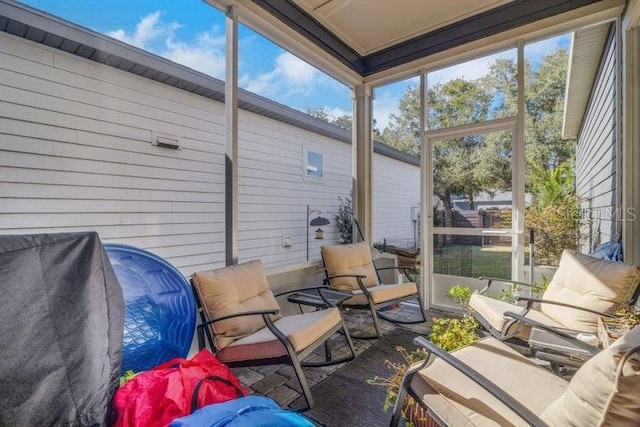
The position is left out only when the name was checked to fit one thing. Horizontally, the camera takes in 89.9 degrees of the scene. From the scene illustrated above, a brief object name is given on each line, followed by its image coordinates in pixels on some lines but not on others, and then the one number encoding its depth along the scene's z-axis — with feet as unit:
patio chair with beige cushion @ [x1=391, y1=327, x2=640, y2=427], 2.89
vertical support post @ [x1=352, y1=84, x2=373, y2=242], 14.85
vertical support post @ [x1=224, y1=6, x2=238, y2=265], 9.44
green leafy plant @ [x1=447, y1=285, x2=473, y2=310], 10.06
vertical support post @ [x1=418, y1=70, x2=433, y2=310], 13.16
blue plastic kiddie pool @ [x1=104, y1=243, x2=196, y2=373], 6.38
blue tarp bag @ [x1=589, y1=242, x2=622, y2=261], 8.77
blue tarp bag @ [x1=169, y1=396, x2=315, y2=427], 4.10
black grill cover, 4.00
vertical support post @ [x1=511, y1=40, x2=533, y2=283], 11.09
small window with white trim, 12.68
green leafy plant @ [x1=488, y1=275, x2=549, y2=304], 10.54
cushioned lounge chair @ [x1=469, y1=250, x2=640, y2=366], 6.72
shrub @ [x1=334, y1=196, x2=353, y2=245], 14.29
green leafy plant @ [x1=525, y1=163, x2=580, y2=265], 10.49
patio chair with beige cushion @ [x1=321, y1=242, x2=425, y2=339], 10.41
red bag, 4.64
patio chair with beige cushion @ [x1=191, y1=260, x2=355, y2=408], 6.65
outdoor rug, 6.31
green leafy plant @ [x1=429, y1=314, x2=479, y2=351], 6.36
